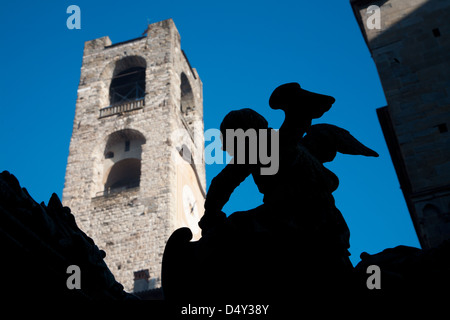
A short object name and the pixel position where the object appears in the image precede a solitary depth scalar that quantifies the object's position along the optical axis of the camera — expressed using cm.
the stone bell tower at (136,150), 2102
